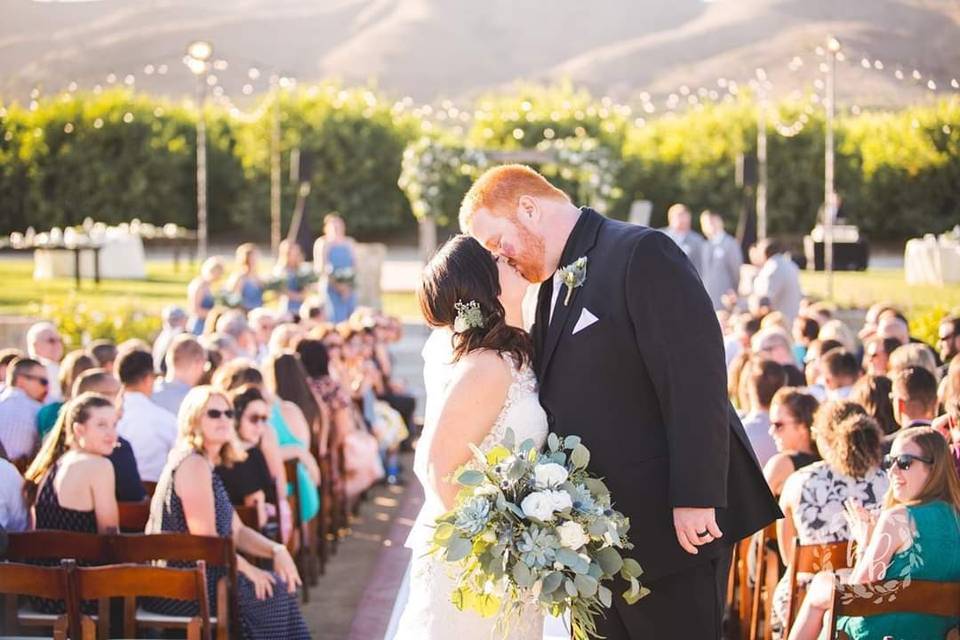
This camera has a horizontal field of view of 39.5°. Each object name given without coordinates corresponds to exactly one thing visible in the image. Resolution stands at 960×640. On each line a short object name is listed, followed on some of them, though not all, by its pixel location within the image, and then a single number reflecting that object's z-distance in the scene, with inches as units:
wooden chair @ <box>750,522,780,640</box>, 215.0
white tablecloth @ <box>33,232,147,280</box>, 941.2
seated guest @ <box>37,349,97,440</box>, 299.9
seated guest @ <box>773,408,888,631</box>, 199.6
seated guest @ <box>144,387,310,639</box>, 209.6
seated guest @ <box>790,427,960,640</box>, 173.3
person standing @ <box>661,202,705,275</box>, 527.5
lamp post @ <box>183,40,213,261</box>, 653.9
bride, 146.6
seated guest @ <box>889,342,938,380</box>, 267.1
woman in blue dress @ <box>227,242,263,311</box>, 506.0
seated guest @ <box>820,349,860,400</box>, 281.4
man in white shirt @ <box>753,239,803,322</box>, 487.5
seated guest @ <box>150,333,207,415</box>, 296.4
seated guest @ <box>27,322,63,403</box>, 331.3
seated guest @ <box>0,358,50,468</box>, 266.8
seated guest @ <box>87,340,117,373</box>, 328.2
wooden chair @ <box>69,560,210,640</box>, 169.9
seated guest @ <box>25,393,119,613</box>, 208.1
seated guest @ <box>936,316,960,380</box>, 326.0
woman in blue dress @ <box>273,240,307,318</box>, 548.7
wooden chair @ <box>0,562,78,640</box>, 169.9
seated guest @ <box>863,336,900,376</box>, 311.0
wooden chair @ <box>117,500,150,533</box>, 223.9
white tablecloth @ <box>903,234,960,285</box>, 609.0
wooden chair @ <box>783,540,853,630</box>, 195.2
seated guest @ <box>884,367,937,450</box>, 233.8
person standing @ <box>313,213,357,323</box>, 574.6
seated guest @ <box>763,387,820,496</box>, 223.9
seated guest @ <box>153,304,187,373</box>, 409.1
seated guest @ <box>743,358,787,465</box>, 256.1
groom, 139.3
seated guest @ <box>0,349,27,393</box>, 306.7
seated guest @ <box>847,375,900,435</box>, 247.4
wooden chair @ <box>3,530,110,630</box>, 188.5
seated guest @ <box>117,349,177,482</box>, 270.1
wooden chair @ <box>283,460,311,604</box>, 273.3
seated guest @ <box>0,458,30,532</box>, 210.2
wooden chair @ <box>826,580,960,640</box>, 158.6
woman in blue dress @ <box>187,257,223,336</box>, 457.1
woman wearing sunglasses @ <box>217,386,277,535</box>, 239.9
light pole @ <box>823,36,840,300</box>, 545.0
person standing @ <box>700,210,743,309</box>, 540.4
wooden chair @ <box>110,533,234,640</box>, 187.0
